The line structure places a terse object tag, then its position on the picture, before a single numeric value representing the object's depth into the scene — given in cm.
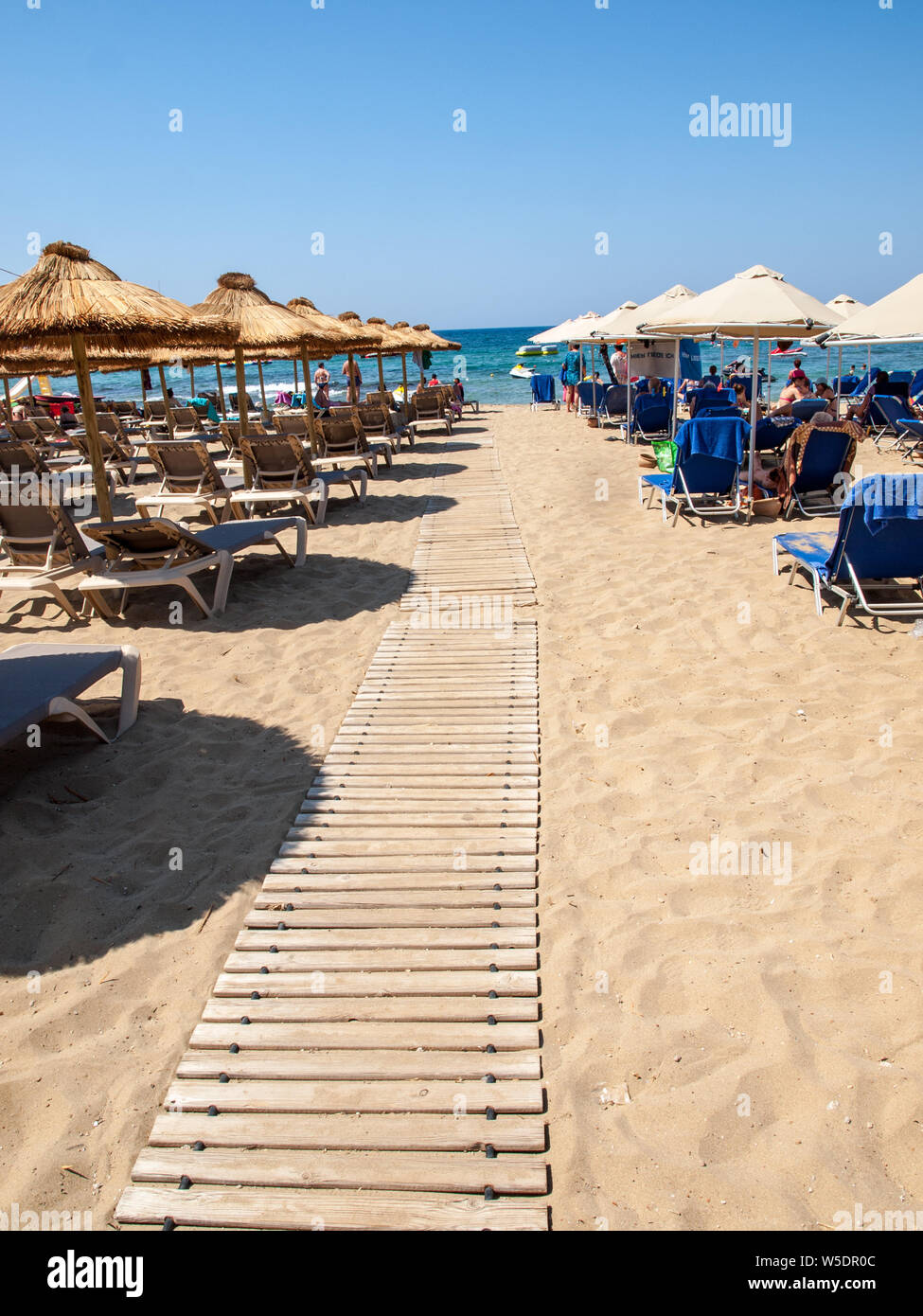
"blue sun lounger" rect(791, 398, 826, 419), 1211
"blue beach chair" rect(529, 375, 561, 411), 2530
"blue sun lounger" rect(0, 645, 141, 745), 364
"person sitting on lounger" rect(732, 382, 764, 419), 1419
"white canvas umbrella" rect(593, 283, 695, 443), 1193
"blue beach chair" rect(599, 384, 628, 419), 1645
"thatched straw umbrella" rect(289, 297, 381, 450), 1049
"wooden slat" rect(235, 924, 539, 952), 282
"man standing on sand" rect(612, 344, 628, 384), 1856
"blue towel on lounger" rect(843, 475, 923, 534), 530
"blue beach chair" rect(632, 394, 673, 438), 1416
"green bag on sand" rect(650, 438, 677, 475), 1005
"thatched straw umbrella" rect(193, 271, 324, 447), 974
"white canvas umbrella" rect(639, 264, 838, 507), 775
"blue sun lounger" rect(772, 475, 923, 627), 533
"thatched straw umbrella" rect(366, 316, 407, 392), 1778
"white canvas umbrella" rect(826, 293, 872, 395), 1504
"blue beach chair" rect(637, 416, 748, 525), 846
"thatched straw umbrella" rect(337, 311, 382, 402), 1214
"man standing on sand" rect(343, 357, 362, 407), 1922
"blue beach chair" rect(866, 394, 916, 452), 1228
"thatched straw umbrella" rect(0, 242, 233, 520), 620
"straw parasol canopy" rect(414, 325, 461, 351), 2025
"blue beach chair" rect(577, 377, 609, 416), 1820
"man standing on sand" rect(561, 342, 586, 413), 2504
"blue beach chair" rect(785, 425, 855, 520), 806
